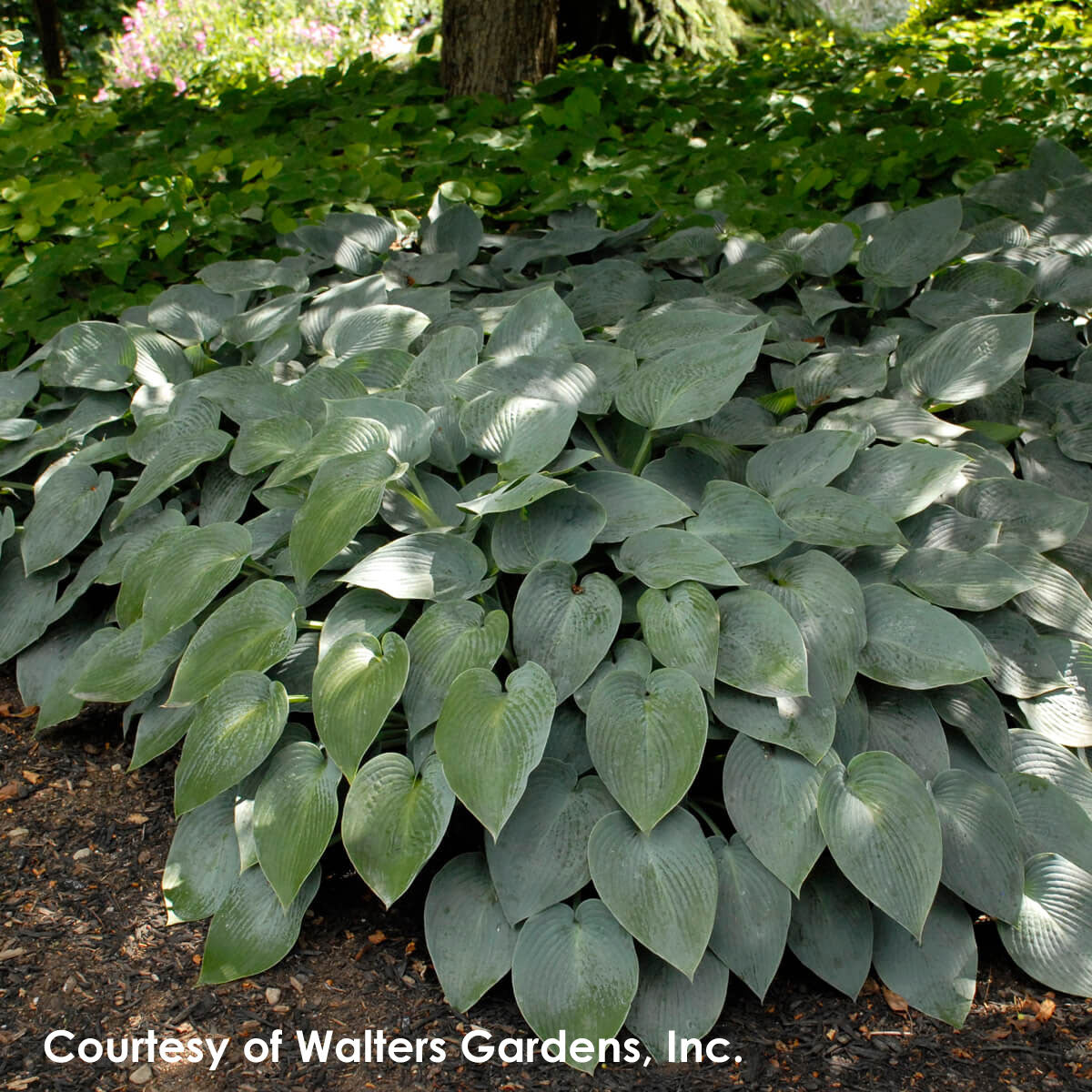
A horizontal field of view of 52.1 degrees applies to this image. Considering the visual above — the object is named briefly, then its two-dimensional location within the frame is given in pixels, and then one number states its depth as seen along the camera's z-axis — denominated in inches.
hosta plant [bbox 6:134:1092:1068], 81.6
